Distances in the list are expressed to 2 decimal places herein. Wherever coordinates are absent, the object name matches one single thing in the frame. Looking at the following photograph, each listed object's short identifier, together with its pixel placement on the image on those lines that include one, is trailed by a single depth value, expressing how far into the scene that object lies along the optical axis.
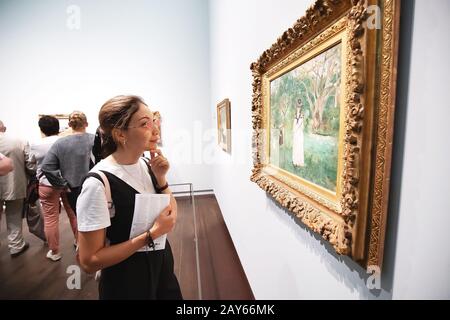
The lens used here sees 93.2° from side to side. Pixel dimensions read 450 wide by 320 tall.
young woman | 0.88
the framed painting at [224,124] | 2.66
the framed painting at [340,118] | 0.57
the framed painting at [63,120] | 4.58
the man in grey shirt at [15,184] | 2.50
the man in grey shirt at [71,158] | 2.28
